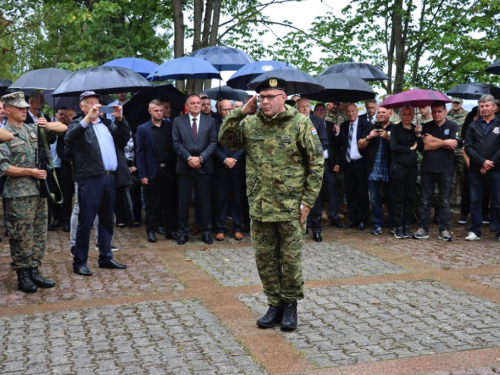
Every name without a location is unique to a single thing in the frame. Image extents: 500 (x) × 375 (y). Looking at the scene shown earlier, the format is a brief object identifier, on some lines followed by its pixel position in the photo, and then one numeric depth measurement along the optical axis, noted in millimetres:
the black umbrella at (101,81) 8070
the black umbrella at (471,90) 12820
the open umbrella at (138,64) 13438
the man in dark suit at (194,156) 10211
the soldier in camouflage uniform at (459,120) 12742
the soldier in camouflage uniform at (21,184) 7199
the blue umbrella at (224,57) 12984
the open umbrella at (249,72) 11711
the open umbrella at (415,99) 10078
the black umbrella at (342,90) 11344
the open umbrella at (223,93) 12961
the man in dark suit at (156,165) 10523
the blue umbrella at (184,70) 11297
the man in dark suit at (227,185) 10641
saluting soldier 5814
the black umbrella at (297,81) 9703
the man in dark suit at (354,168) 11508
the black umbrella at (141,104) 11562
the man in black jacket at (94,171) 7965
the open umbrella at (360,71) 13211
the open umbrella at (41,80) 11688
